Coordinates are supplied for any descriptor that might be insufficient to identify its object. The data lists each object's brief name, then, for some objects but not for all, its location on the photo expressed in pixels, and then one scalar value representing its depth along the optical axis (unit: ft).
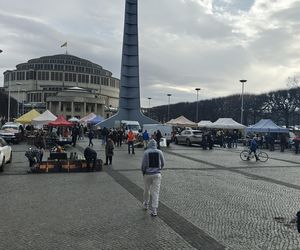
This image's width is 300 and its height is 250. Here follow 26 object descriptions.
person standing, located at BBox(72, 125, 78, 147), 73.30
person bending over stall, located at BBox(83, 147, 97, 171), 38.38
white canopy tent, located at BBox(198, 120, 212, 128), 112.47
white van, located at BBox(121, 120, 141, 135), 113.60
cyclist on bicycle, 53.19
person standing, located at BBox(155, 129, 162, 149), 75.41
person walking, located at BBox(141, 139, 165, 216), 20.84
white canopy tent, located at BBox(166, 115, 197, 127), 119.23
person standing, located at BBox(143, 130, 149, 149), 72.69
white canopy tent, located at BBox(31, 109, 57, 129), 90.08
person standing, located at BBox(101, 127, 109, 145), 78.47
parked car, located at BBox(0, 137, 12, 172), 36.96
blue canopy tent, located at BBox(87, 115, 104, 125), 130.50
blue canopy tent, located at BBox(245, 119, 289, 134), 86.82
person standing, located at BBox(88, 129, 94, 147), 72.64
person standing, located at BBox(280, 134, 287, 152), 78.67
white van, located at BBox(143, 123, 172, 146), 87.70
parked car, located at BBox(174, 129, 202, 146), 83.70
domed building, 349.19
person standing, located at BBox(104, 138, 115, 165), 44.06
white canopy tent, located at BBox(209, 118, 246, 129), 99.19
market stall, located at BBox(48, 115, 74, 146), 81.45
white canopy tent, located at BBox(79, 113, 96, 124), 132.42
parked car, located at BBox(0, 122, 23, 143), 76.36
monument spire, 145.52
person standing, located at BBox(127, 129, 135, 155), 61.18
